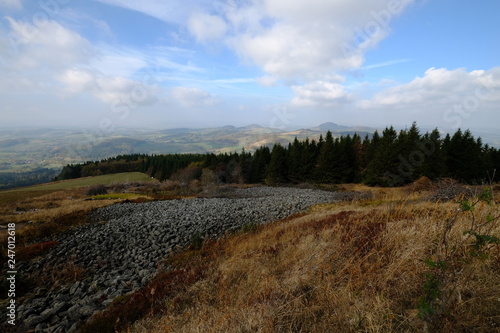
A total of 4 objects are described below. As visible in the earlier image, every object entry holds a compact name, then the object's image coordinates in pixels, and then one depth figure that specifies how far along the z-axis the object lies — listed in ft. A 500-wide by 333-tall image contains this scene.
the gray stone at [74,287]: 19.82
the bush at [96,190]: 127.30
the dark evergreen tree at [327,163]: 137.80
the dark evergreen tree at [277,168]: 152.05
